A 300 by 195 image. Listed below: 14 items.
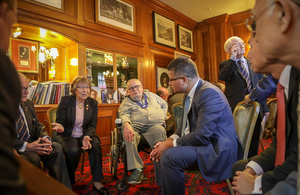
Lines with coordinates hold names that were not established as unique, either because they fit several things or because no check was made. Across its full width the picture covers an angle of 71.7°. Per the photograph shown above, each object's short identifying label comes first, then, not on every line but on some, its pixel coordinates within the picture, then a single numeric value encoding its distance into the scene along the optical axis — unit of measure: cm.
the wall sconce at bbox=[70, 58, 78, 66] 427
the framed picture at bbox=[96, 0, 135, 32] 468
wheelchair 251
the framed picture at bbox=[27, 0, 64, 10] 370
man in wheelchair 271
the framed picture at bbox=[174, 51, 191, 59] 668
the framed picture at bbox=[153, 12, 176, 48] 616
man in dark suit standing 267
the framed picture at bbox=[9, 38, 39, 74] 469
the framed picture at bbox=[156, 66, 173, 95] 657
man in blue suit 153
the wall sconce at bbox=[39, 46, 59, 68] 520
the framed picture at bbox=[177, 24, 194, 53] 713
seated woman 245
